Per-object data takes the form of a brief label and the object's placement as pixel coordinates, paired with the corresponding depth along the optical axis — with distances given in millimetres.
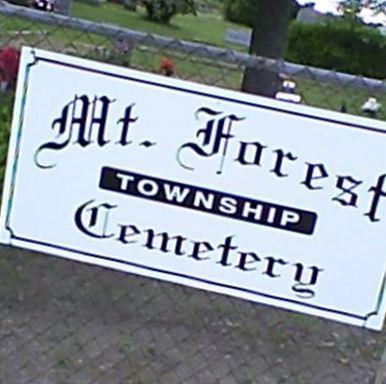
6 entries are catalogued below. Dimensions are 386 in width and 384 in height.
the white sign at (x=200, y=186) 2633
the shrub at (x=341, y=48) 19734
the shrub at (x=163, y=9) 24441
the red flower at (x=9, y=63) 5323
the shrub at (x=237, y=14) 28109
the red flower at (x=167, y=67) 5325
